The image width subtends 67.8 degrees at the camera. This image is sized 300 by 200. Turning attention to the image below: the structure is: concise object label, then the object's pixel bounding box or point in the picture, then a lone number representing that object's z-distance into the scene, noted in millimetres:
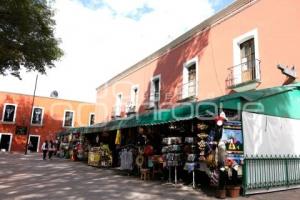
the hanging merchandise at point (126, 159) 9065
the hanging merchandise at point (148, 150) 8249
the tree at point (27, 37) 9446
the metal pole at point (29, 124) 23050
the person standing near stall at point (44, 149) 14977
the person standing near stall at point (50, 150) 15546
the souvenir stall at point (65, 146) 17060
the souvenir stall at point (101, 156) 11367
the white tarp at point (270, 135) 6056
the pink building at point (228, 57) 7387
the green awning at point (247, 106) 5938
